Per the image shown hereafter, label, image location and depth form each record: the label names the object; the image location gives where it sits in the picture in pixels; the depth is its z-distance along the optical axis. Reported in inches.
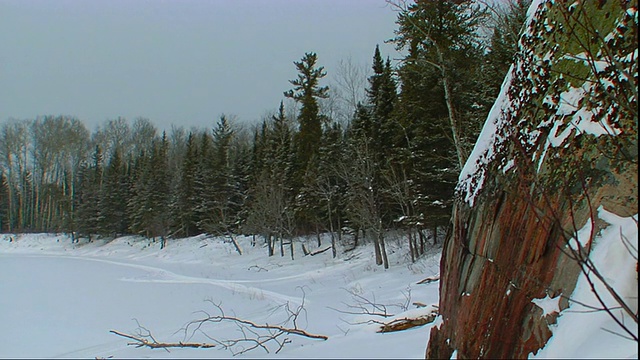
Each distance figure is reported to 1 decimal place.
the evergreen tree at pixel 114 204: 1628.9
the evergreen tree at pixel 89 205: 1635.1
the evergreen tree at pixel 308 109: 1156.5
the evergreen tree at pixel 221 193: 1221.1
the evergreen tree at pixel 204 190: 1342.3
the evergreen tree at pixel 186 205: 1427.2
